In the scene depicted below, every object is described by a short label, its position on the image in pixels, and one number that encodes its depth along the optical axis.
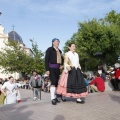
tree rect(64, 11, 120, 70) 17.66
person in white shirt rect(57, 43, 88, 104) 3.85
